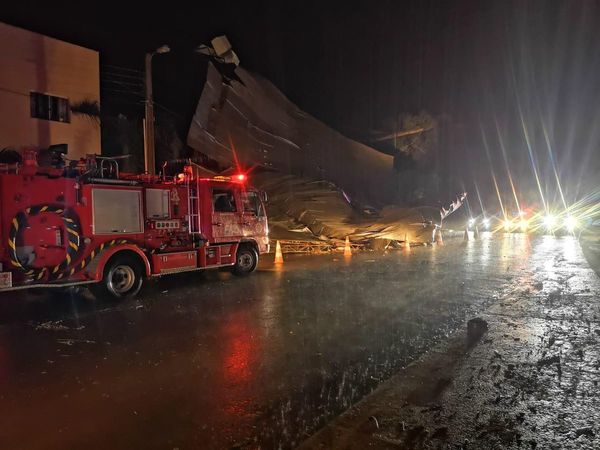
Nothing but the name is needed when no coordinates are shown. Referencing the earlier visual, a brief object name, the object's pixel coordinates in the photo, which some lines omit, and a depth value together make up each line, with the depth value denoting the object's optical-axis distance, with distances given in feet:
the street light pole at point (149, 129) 41.06
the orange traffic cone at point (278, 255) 49.16
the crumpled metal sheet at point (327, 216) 61.62
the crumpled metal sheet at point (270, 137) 73.26
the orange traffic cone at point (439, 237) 70.48
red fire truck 26.68
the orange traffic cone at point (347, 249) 55.57
